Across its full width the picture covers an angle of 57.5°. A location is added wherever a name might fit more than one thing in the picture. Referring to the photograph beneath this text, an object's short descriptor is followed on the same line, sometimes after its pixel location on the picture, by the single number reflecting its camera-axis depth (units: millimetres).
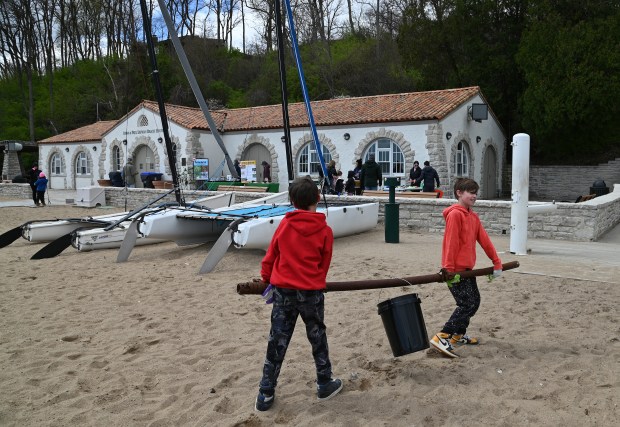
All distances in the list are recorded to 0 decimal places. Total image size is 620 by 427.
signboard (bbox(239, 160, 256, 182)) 22922
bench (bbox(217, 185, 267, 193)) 17438
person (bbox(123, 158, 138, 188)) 25109
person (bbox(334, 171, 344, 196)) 17612
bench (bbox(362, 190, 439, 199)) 14375
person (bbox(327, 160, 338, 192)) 15289
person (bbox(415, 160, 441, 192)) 16344
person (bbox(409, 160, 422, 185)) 17469
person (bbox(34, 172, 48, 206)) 20188
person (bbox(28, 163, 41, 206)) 21688
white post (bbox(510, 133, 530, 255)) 9367
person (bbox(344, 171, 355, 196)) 17484
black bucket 4137
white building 20594
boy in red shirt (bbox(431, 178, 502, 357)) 4477
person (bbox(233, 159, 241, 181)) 22170
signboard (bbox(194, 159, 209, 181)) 23250
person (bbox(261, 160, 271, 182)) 23484
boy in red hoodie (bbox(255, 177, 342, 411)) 3730
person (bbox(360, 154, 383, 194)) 16094
